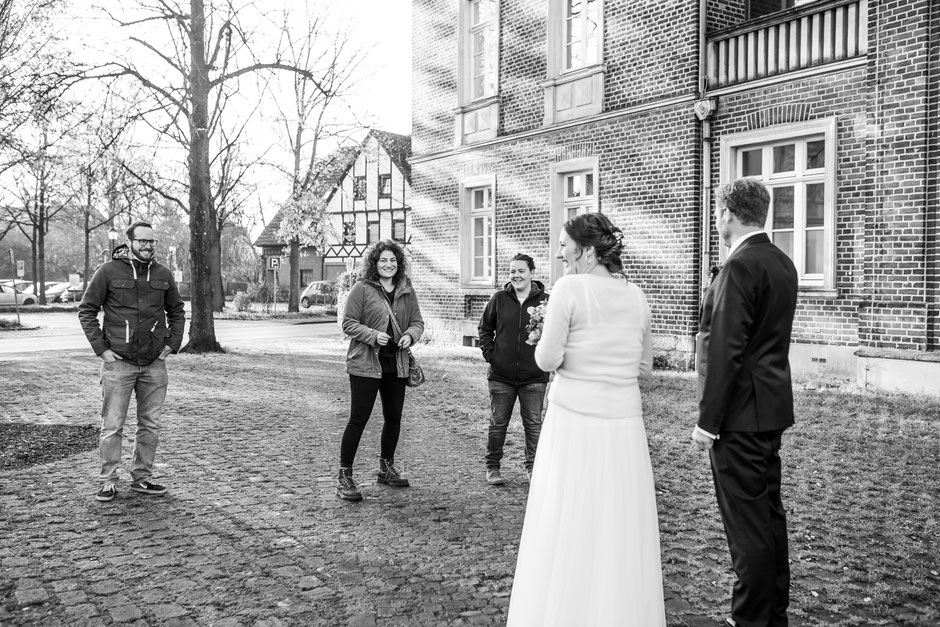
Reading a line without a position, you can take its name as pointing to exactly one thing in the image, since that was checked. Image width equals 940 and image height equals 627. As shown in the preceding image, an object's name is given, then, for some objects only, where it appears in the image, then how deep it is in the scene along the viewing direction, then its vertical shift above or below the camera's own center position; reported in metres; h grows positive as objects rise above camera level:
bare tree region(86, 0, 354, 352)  16.48 +4.02
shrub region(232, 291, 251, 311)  40.41 -0.56
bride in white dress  3.30 -0.74
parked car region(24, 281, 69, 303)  55.10 +0.04
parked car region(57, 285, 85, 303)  56.59 -0.17
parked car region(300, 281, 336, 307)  43.53 -0.22
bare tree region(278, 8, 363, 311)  30.65 +4.83
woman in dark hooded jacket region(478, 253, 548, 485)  6.64 -0.59
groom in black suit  3.46 -0.45
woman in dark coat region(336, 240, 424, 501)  6.00 -0.38
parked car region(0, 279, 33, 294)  55.68 +0.41
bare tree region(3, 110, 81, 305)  39.25 +4.97
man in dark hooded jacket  6.06 -0.38
